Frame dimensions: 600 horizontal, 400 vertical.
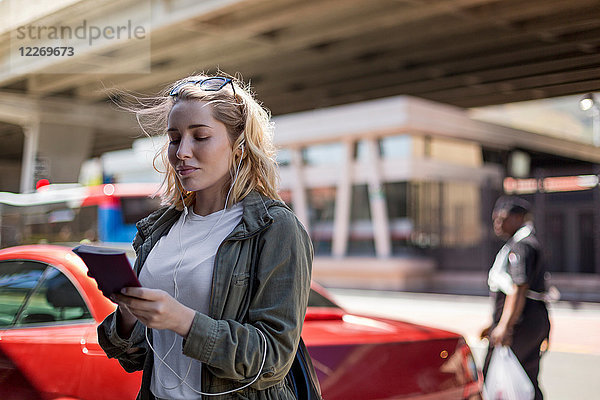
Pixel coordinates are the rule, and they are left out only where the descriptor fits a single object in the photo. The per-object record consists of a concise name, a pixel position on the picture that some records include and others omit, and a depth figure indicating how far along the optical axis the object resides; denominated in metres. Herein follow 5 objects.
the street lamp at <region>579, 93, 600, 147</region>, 5.84
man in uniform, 5.11
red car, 3.08
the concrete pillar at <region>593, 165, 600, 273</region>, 20.51
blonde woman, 1.71
